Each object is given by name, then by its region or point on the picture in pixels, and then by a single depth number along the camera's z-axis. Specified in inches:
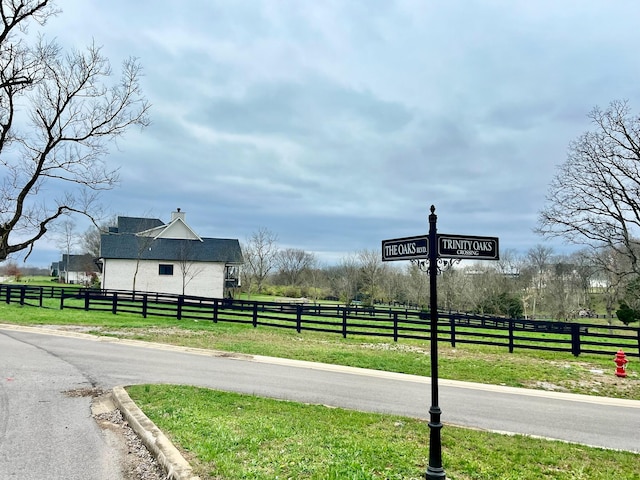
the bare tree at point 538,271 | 2388.0
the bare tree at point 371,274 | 2351.5
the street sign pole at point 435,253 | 168.1
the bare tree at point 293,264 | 3262.8
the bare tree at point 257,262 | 2208.4
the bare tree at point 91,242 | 2770.7
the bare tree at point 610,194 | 933.2
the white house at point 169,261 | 1552.7
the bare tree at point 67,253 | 2984.7
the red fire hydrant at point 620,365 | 519.0
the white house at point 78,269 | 2741.9
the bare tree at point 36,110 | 556.1
